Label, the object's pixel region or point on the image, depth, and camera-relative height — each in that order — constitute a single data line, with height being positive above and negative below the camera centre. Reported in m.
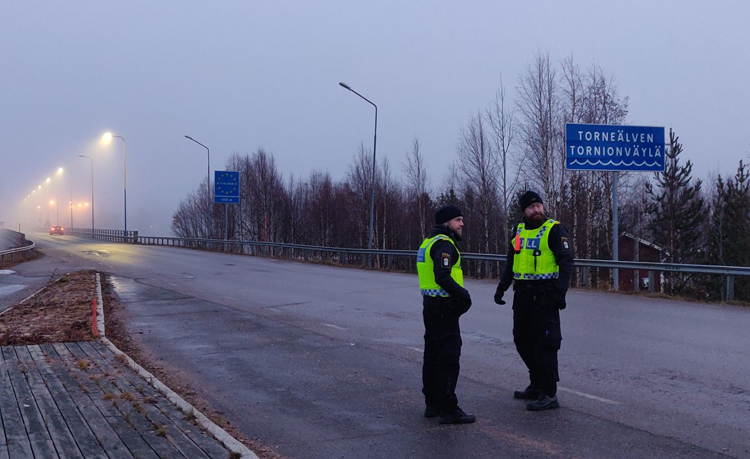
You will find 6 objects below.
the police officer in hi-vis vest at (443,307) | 5.47 -0.65
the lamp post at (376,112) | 29.24 +5.95
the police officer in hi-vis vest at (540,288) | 5.78 -0.52
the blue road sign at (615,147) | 19.14 +2.56
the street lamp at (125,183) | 59.09 +4.67
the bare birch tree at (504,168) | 40.34 +4.20
